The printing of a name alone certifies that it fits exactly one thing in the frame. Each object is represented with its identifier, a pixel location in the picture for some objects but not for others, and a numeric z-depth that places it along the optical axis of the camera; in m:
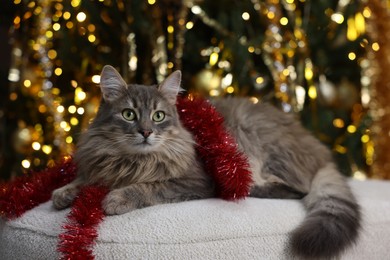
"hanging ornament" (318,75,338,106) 2.74
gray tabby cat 1.33
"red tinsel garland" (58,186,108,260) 1.19
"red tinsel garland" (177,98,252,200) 1.49
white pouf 1.24
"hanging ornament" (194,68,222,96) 2.50
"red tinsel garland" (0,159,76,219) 1.45
